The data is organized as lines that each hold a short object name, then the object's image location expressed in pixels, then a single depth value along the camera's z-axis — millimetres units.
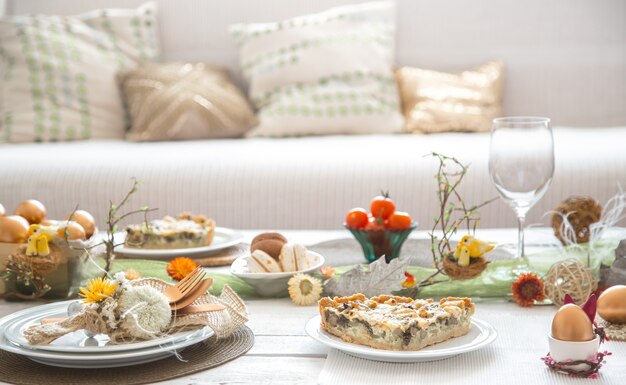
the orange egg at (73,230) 1301
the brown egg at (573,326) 922
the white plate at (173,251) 1495
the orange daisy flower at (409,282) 1222
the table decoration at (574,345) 911
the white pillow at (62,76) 3131
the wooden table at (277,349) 930
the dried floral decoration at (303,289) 1220
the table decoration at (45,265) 1227
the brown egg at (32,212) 1450
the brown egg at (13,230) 1294
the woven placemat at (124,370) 919
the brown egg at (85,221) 1402
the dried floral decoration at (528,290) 1202
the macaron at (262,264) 1269
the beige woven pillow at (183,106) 3117
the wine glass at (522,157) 1258
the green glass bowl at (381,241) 1434
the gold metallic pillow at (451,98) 3125
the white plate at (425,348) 924
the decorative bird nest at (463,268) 1246
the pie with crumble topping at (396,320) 939
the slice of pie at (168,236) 1534
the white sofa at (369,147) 2557
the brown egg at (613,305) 1067
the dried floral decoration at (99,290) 949
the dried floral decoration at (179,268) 1298
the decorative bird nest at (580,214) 1481
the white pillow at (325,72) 3127
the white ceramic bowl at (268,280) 1247
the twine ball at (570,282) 1175
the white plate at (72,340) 927
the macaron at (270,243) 1322
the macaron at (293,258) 1280
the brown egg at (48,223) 1406
